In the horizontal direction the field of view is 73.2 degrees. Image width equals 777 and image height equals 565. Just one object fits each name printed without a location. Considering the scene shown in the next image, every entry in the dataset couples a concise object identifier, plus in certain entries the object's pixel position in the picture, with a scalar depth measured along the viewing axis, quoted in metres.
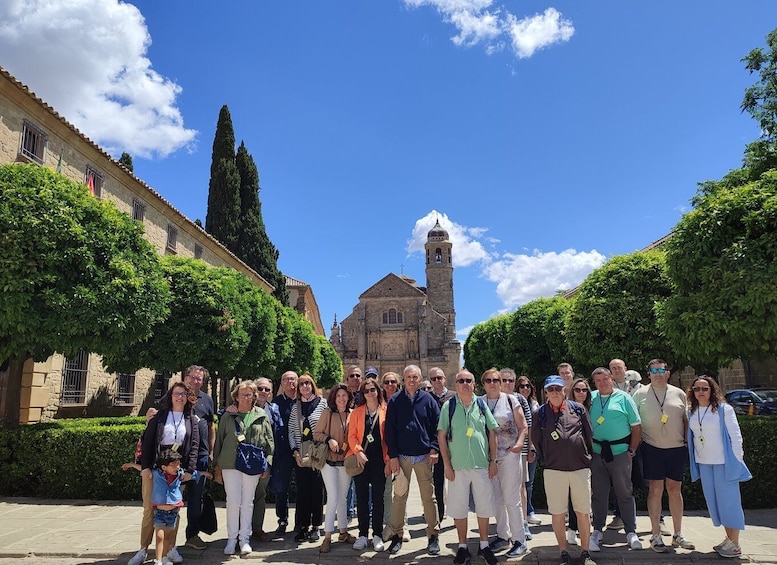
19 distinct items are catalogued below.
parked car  16.25
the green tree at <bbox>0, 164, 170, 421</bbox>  8.57
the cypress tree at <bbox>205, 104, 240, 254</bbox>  29.52
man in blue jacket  5.54
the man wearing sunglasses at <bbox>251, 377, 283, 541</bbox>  6.06
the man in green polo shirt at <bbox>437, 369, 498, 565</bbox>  5.21
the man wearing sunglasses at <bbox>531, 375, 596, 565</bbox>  5.09
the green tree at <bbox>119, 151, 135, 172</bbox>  27.28
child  4.93
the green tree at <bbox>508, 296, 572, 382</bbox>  25.20
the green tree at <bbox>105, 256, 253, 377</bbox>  14.12
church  58.53
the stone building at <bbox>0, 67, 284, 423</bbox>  12.30
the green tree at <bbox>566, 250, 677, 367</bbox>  14.03
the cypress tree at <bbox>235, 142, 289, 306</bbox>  30.56
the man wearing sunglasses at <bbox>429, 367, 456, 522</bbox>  6.64
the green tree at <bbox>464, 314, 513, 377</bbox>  28.72
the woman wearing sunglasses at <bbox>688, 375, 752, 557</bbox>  5.31
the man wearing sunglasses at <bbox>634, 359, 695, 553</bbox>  5.68
